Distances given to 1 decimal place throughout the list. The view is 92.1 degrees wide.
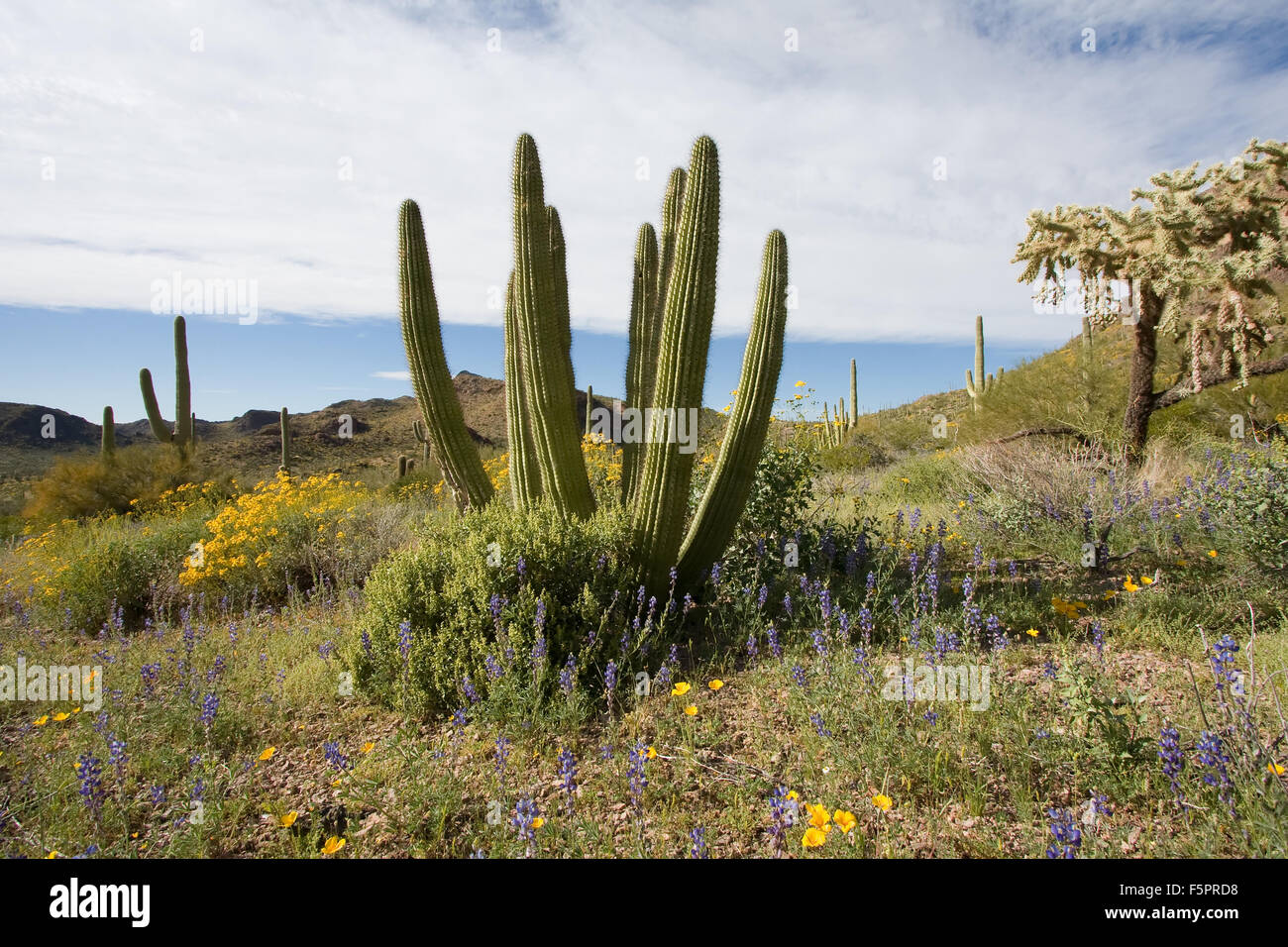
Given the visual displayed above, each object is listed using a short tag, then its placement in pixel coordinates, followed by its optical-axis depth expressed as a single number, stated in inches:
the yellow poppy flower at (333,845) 82.2
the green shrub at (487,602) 122.9
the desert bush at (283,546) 227.3
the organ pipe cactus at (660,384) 150.9
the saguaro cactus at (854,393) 841.2
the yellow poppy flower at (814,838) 70.7
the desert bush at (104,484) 436.5
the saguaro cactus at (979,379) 689.6
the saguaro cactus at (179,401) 595.5
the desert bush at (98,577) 214.8
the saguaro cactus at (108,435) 503.5
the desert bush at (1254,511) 144.5
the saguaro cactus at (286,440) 727.3
